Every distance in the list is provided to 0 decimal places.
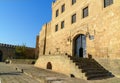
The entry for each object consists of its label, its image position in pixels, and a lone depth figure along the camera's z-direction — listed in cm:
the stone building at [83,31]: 689
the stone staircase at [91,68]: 567
